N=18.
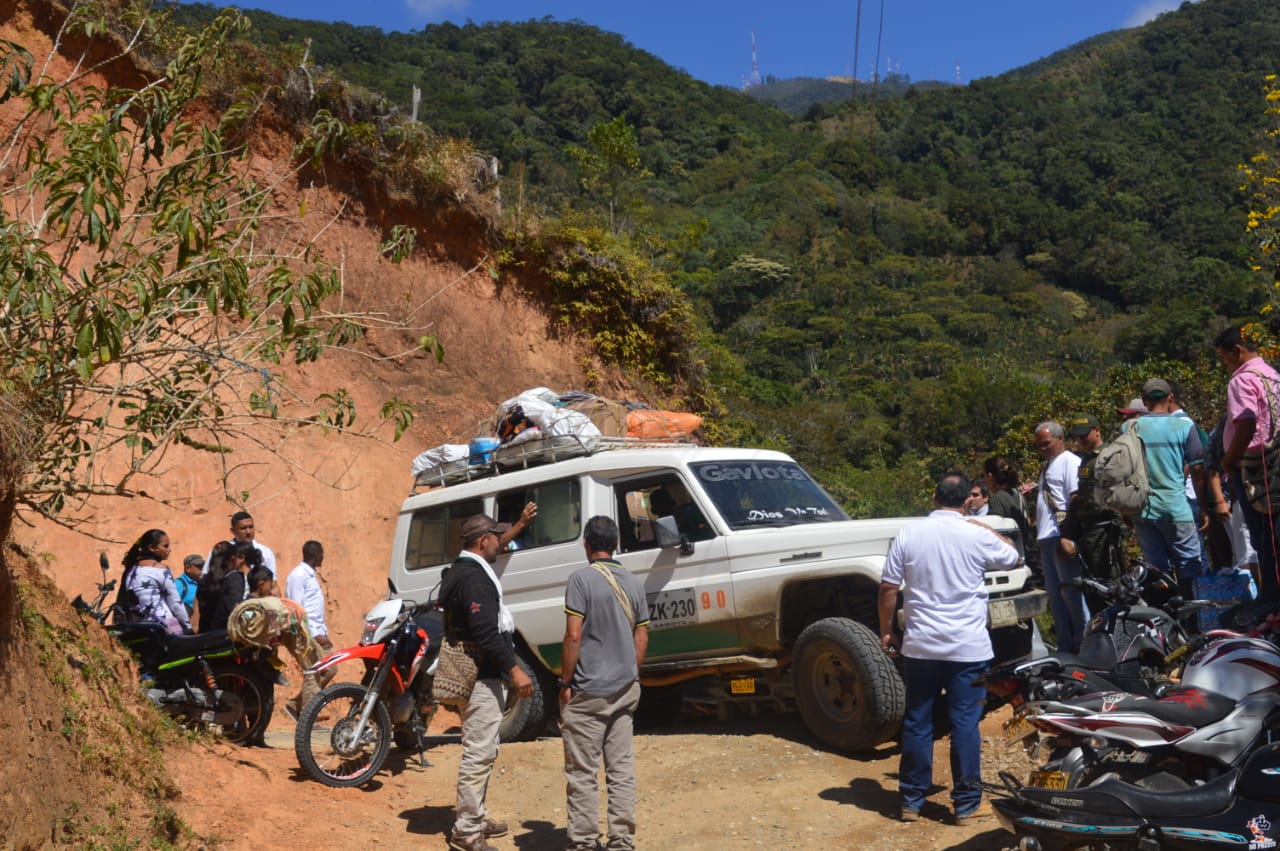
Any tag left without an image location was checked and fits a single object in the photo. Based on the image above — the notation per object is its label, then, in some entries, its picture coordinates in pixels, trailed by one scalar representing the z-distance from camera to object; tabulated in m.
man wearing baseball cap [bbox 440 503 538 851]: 6.32
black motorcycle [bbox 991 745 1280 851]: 4.44
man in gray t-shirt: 6.00
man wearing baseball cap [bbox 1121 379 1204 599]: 7.79
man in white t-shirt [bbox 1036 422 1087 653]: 8.27
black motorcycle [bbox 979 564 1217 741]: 5.31
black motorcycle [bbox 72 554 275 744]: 7.82
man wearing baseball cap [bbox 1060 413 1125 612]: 8.08
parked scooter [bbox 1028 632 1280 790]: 4.72
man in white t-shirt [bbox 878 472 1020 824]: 6.24
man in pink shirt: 5.83
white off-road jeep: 7.65
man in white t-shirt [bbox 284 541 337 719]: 10.05
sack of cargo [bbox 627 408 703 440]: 10.97
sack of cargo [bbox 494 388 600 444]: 9.98
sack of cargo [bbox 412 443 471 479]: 10.71
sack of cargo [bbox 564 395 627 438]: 11.27
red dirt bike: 7.36
